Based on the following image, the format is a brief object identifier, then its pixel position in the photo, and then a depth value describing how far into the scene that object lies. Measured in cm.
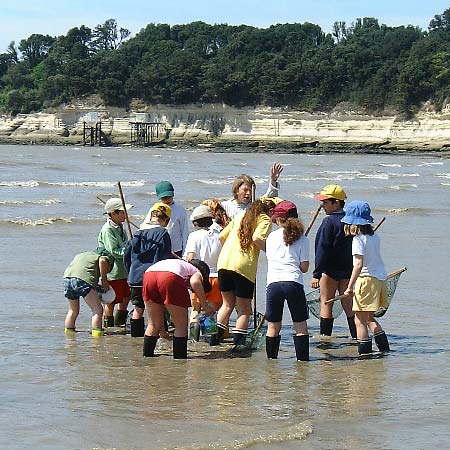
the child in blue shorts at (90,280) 1495
